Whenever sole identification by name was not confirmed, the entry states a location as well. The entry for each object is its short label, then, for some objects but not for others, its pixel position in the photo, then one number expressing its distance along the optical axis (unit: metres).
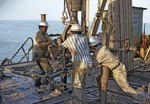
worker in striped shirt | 5.90
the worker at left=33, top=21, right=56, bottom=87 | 8.30
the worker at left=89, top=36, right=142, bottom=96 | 5.89
